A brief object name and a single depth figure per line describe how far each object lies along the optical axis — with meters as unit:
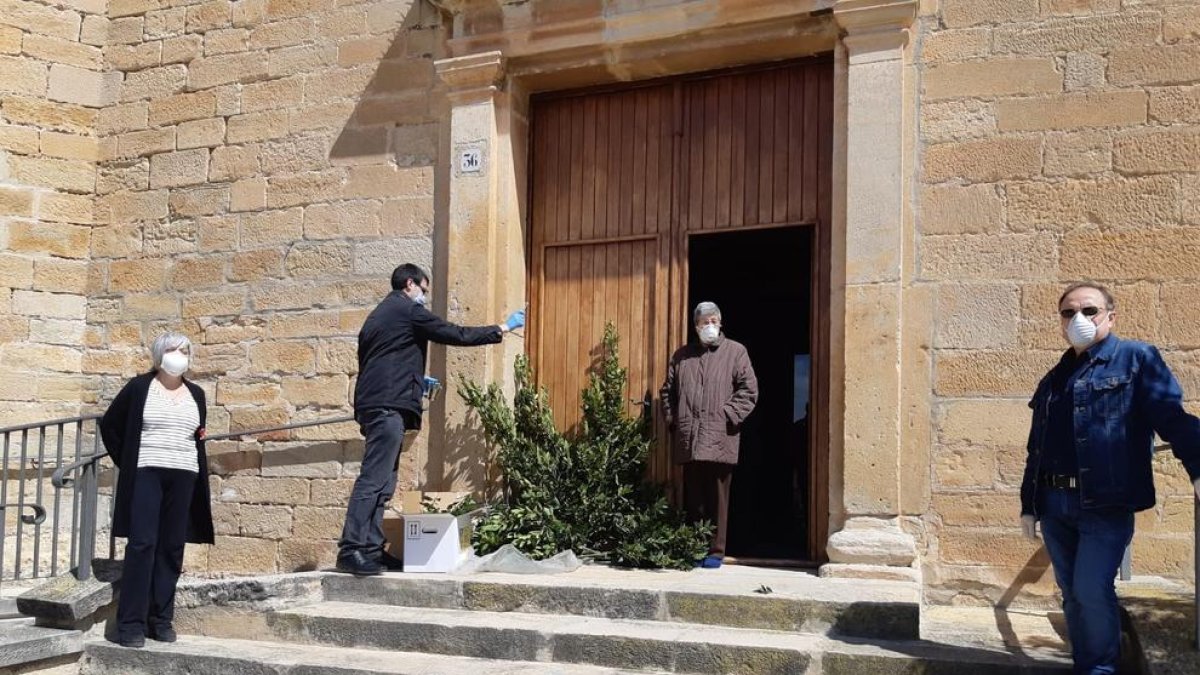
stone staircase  4.67
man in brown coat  6.34
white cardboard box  6.14
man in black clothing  6.05
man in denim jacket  4.02
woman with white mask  5.40
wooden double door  6.79
